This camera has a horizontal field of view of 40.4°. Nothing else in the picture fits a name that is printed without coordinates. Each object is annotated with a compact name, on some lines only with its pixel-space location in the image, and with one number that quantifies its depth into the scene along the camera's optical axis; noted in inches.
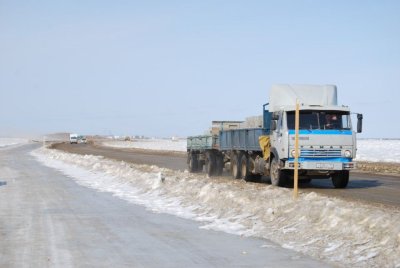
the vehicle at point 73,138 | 4758.9
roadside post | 518.9
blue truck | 702.5
